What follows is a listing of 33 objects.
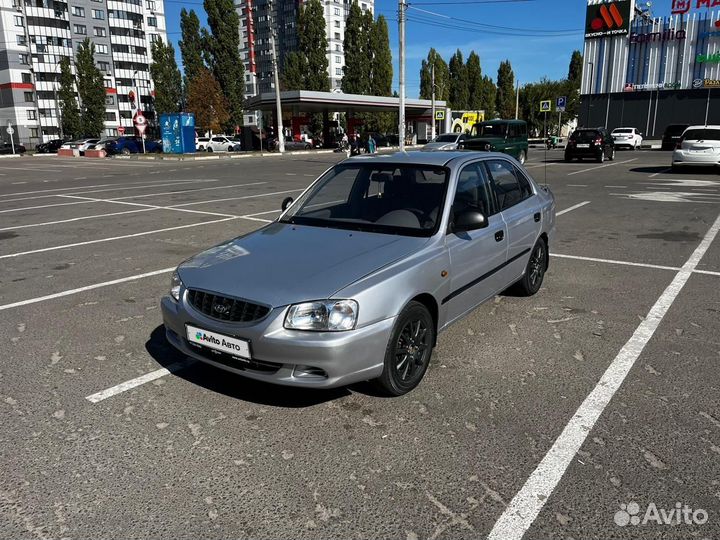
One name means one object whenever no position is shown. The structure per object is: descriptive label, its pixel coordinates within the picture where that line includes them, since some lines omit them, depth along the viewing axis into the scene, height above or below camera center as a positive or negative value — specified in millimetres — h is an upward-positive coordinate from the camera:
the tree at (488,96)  87938 +5899
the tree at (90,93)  63312 +5214
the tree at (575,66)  94000 +10975
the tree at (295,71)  67375 +8099
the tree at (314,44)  66688 +10922
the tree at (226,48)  62688 +9915
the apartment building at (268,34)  108438 +20832
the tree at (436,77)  85938 +8857
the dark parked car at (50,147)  54906 -596
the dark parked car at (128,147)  46750 -575
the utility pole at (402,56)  26000 +3666
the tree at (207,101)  61250 +3998
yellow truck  59469 +1530
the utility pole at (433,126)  51406 +860
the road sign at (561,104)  27144 +1440
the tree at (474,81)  86750 +8078
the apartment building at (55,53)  77562 +12590
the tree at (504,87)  90250 +7458
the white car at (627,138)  39728 -380
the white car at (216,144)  47812 -481
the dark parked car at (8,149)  55359 -792
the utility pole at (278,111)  41766 +1876
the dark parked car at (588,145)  25828 -533
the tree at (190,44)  67625 +11216
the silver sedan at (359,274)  3152 -848
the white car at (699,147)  18094 -503
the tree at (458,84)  86688 +7746
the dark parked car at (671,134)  37438 -143
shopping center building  49672 +5917
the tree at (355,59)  68875 +9230
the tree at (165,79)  72125 +7629
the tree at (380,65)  71938 +8969
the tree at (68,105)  64375 +3960
